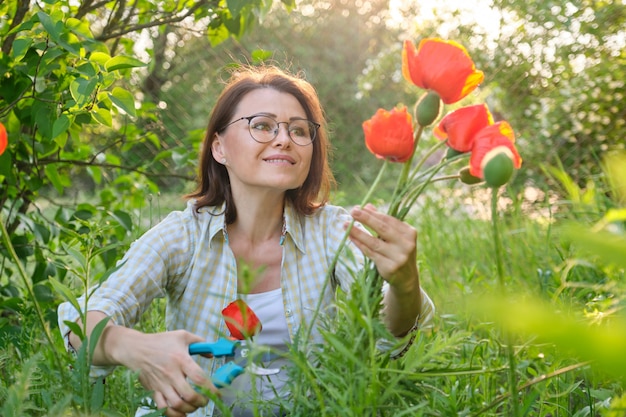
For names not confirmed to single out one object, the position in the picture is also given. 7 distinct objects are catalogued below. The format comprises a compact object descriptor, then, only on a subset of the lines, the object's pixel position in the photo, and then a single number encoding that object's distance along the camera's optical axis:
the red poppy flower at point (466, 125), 0.73
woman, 1.21
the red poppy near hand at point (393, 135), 0.74
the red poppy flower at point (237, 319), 0.77
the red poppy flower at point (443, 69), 0.72
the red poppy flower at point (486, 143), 0.68
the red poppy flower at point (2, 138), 0.76
